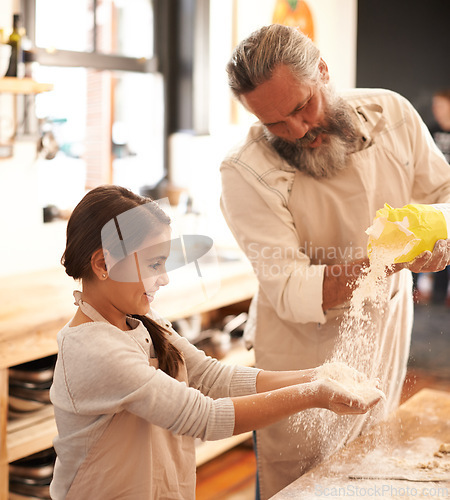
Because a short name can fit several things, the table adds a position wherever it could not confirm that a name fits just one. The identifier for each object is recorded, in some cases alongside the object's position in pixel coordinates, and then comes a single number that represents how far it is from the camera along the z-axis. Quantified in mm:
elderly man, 1422
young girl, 1033
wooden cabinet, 1805
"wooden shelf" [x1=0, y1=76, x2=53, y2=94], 2205
